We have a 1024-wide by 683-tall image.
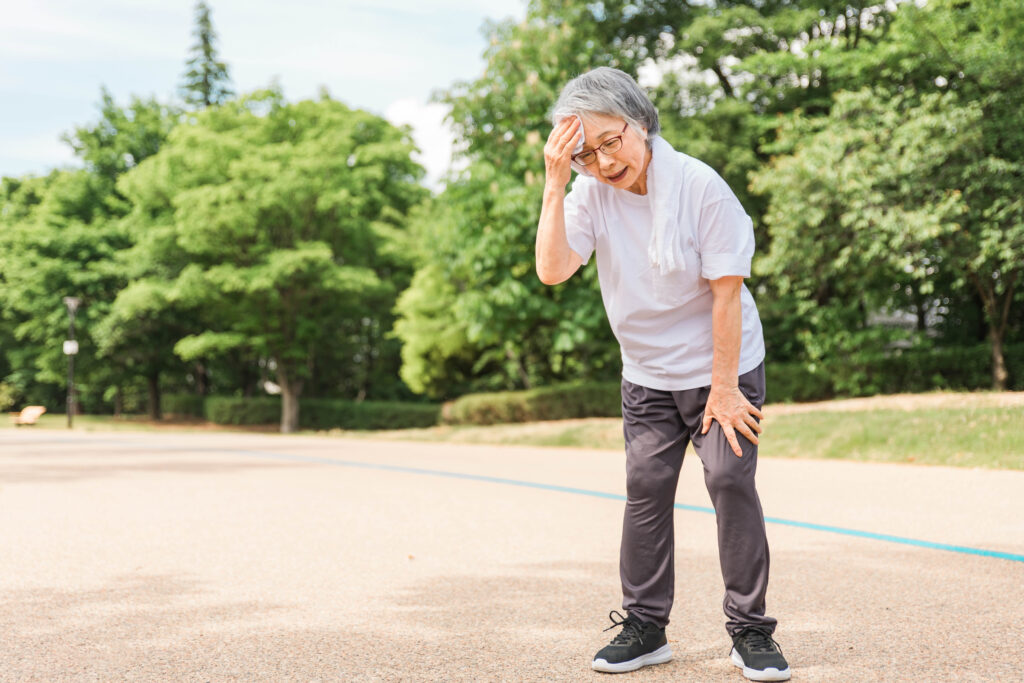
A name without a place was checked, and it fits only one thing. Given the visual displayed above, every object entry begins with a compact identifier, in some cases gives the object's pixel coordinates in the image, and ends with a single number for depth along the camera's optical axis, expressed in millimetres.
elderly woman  2715
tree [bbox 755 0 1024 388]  14992
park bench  27703
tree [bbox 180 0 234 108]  42281
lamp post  26789
